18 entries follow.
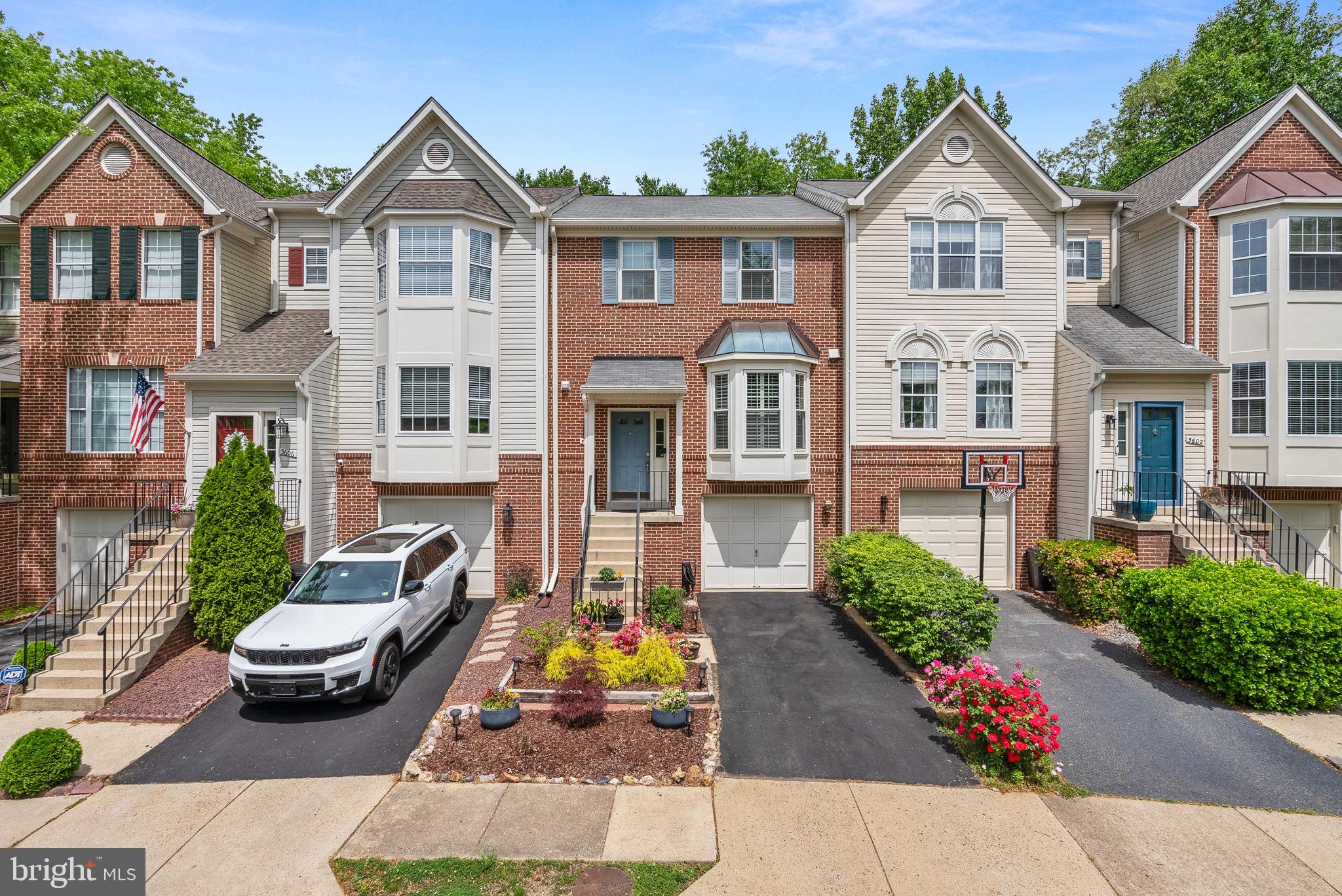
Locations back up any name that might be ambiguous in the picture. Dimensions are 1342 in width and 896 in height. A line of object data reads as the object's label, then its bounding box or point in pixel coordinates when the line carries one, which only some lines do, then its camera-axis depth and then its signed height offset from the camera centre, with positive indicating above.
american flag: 11.55 +0.62
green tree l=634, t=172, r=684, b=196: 34.34 +15.41
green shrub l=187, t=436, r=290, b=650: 10.09 -1.91
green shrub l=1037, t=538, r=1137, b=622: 11.66 -2.62
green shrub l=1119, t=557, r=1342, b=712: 8.15 -2.71
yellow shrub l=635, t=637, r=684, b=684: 8.53 -3.23
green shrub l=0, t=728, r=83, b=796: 6.51 -3.64
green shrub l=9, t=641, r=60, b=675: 8.95 -3.33
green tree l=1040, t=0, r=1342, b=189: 22.67 +15.14
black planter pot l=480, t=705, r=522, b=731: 7.63 -3.59
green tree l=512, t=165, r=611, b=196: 31.55 +14.62
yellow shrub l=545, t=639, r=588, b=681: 8.48 -3.18
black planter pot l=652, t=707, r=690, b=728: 7.58 -3.54
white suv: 8.01 -2.69
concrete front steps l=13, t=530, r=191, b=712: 8.62 -3.36
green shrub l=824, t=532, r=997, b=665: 8.88 -2.53
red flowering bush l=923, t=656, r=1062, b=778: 6.54 -3.15
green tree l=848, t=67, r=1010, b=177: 29.16 +17.01
